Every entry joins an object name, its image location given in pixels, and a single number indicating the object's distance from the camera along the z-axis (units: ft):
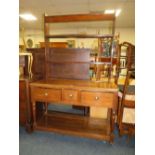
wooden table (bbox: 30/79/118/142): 6.13
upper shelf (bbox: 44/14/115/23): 6.90
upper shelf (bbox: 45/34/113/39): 7.09
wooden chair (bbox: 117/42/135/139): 6.60
